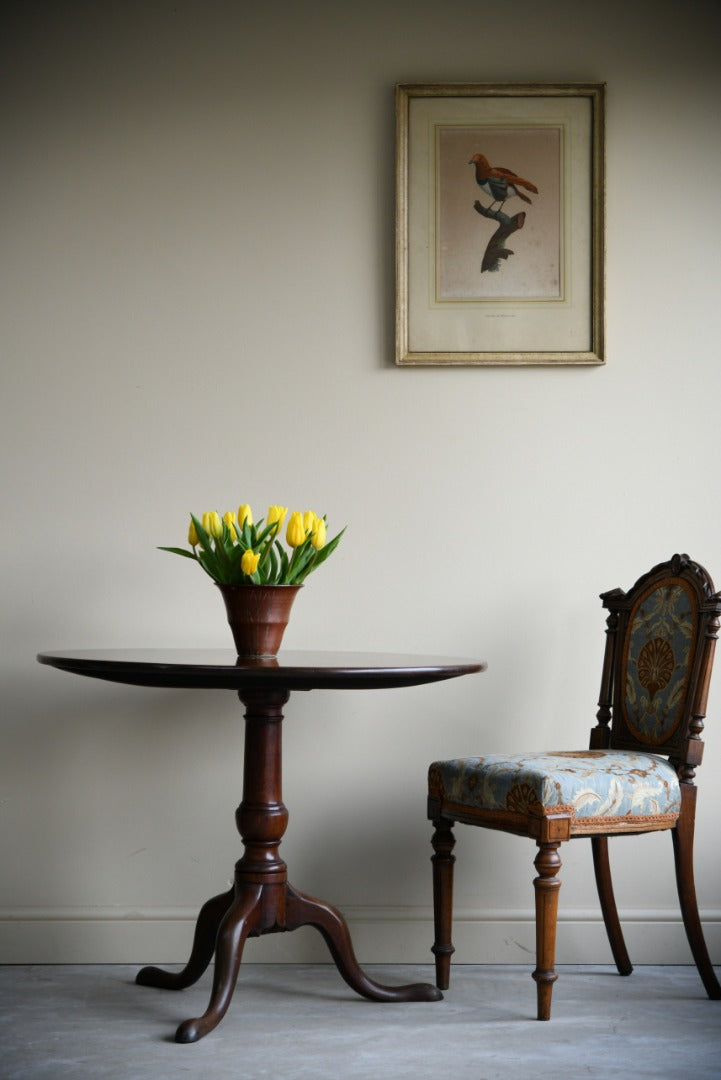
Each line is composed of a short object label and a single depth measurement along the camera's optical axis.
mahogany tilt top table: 2.06
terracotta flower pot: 2.32
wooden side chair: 2.26
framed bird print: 2.95
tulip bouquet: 2.32
